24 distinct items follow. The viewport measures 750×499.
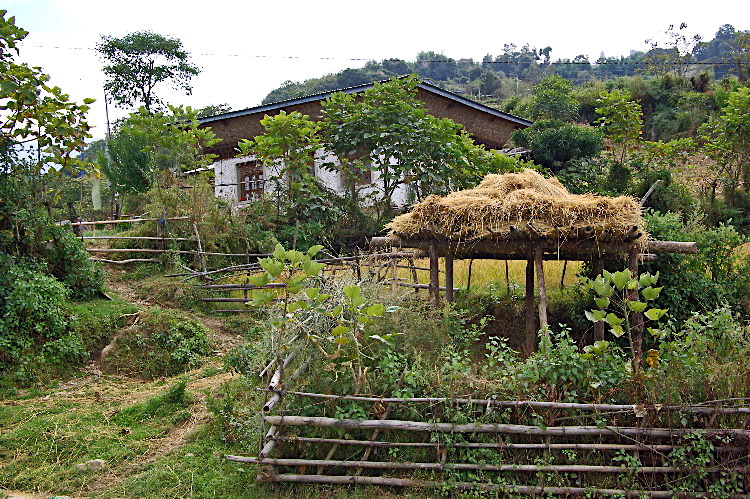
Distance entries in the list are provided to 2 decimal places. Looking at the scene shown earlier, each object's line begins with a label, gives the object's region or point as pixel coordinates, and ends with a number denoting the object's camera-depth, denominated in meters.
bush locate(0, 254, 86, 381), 6.84
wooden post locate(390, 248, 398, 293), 7.07
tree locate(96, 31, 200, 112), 27.27
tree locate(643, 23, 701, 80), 28.72
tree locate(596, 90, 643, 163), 14.57
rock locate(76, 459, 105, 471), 4.77
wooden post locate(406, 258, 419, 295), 8.95
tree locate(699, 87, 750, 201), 14.52
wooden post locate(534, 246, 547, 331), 6.30
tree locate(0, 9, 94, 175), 5.94
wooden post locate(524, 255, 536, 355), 7.61
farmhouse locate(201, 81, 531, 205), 16.81
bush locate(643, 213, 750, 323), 7.99
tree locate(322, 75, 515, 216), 12.13
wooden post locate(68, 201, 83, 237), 11.48
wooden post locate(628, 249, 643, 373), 5.82
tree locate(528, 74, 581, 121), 19.86
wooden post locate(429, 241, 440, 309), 6.85
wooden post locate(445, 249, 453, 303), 7.52
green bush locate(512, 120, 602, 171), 14.60
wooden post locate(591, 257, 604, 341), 6.54
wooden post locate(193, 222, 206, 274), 10.77
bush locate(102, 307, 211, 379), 7.54
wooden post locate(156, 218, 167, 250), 11.63
